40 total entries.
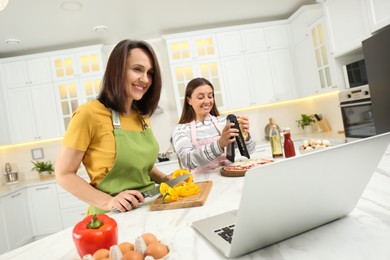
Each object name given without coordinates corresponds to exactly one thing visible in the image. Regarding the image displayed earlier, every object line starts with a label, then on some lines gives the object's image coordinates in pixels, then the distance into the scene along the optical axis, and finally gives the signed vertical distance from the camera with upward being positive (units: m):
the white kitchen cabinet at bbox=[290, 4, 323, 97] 3.78 +0.89
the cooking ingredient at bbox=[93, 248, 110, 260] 0.55 -0.22
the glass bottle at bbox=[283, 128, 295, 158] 1.56 -0.18
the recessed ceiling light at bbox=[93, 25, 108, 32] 3.61 +1.55
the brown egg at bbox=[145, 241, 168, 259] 0.55 -0.23
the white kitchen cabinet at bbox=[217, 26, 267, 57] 4.18 +1.23
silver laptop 0.46 -0.15
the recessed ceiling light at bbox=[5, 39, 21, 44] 3.60 +1.57
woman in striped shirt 1.75 -0.03
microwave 2.75 +0.30
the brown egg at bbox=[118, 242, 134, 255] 0.56 -0.22
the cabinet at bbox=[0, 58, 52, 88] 3.95 +1.23
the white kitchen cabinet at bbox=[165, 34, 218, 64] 4.11 +1.24
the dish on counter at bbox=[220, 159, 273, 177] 1.33 -0.23
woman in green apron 1.14 +0.01
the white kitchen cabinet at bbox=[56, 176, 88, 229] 3.76 -0.80
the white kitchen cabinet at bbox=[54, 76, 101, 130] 4.04 +0.83
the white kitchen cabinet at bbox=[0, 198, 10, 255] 3.15 -0.87
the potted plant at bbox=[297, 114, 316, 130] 4.21 -0.15
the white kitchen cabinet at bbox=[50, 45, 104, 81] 4.02 +1.26
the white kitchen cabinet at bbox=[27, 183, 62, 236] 3.75 -0.76
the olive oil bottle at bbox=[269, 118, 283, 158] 1.59 -0.17
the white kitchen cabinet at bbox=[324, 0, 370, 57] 2.68 +0.84
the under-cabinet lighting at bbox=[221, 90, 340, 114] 4.35 +0.20
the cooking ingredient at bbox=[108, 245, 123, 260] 0.51 -0.21
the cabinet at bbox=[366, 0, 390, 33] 2.36 +0.76
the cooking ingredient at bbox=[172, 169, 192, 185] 1.21 -0.18
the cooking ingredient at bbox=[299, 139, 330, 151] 1.40 -0.19
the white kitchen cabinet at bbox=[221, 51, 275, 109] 4.20 +0.63
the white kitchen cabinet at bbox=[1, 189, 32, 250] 3.30 -0.76
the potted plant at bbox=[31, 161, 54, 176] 4.11 -0.21
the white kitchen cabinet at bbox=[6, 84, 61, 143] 3.97 +0.63
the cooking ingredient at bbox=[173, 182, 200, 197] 1.04 -0.23
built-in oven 2.68 -0.10
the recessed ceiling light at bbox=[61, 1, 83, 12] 2.94 +1.57
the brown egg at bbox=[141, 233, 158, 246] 0.59 -0.22
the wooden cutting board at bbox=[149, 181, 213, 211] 0.94 -0.25
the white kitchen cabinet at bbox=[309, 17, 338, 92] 3.41 +0.68
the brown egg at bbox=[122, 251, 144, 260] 0.51 -0.22
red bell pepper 0.62 -0.20
